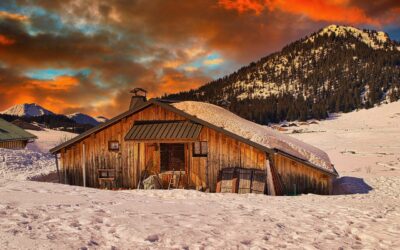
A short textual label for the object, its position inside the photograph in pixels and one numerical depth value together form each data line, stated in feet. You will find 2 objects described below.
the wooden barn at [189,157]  65.00
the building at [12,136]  143.84
